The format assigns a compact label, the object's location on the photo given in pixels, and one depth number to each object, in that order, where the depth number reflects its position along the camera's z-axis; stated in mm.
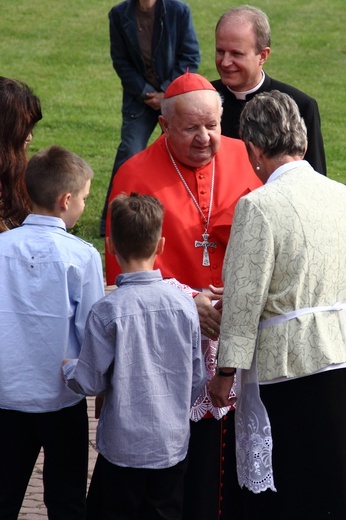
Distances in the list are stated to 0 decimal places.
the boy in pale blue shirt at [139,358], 7754
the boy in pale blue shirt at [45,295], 8203
